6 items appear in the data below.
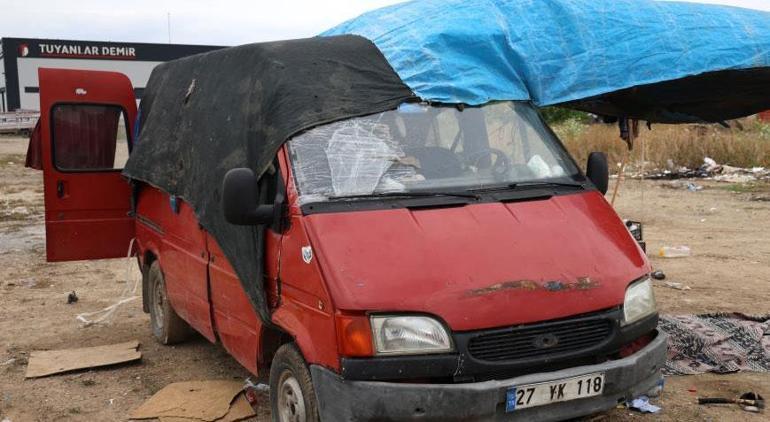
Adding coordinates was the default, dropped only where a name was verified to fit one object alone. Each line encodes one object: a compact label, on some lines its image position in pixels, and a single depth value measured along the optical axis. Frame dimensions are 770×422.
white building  47.44
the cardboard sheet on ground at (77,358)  6.13
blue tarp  4.97
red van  3.57
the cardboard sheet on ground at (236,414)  5.04
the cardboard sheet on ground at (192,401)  5.13
